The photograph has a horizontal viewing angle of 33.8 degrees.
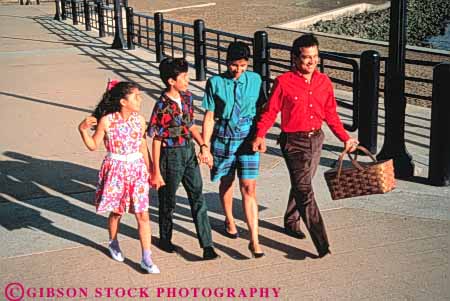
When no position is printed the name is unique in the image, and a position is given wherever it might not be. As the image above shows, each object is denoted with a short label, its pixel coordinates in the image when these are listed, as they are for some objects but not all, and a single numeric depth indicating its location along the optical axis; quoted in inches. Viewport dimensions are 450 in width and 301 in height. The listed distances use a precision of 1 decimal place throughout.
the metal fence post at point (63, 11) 1186.6
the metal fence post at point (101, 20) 879.8
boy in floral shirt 199.9
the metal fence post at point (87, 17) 979.9
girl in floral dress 194.7
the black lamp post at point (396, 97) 279.9
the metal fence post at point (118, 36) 759.1
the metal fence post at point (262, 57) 398.6
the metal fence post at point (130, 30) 732.7
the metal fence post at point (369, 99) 307.0
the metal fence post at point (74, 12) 1077.8
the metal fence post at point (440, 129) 269.3
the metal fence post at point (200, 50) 528.7
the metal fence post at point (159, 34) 624.1
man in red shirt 198.2
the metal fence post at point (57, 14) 1192.8
